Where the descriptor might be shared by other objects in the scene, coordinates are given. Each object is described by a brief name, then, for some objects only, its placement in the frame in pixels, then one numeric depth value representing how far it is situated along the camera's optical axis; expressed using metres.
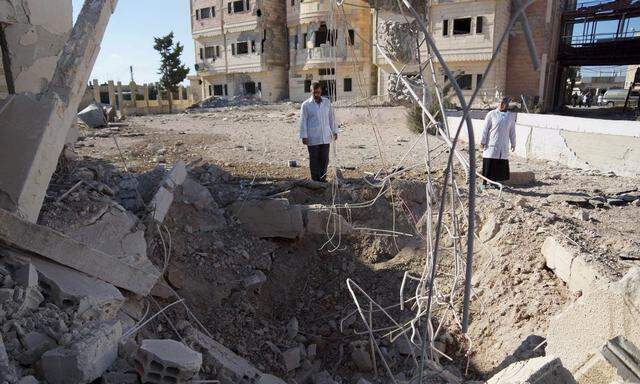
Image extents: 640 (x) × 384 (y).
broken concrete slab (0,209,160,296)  2.86
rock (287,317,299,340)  4.18
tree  32.09
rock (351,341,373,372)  3.85
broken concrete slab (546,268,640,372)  2.58
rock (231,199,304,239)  5.02
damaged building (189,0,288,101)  29.86
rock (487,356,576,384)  2.27
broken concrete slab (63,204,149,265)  3.57
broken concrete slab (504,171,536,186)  6.79
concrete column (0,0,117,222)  3.08
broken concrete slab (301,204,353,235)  5.13
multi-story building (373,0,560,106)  20.91
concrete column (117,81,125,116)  26.85
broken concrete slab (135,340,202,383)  2.17
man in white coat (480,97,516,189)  6.22
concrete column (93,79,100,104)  28.23
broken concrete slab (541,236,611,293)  3.26
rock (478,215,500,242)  4.48
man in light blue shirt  5.93
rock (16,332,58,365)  2.18
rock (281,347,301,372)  3.79
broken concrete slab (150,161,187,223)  4.22
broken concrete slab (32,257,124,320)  2.73
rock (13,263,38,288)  2.60
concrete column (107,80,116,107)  28.27
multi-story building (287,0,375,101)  25.39
